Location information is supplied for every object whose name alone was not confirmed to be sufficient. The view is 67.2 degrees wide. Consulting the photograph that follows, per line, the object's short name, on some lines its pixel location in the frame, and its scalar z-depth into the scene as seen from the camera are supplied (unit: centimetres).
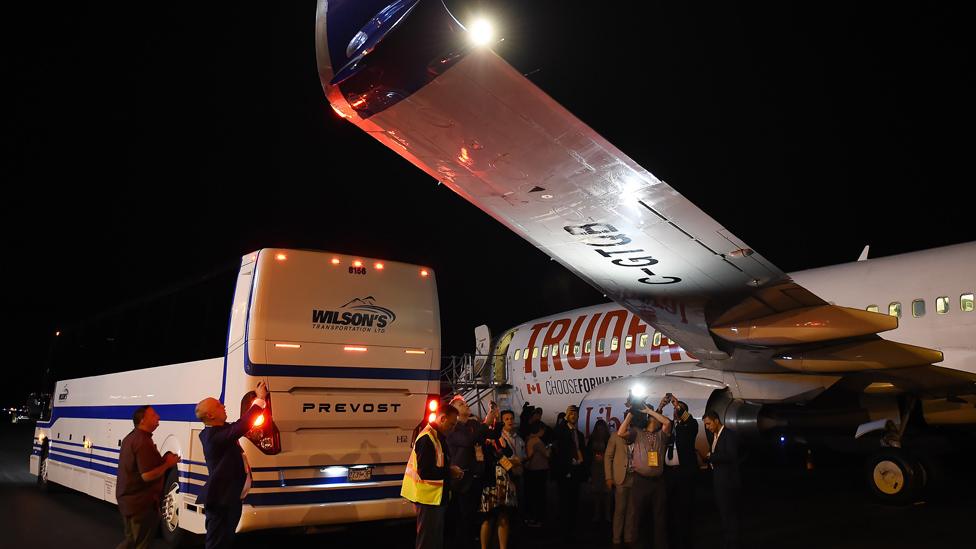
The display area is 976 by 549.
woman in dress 722
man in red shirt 616
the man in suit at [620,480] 808
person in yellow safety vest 617
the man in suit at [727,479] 729
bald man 593
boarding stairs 1980
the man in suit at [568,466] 903
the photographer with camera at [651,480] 728
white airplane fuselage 1027
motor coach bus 724
